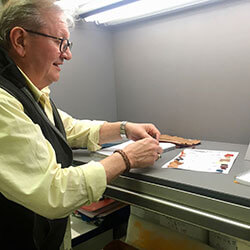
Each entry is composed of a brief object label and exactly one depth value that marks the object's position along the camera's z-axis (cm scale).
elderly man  68
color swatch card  89
